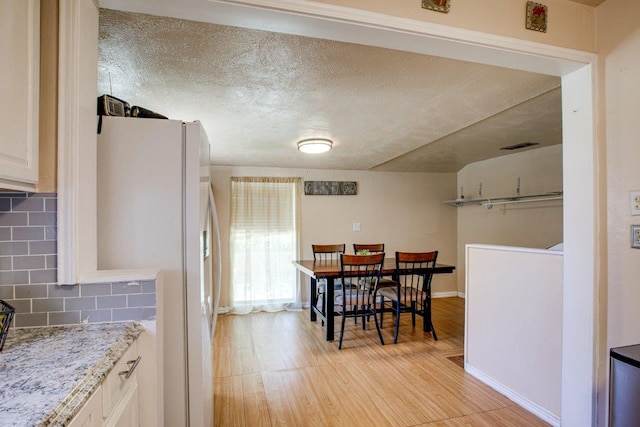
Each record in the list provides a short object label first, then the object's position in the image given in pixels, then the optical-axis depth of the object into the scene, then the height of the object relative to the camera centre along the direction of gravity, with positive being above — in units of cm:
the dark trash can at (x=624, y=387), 106 -60
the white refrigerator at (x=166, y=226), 131 -4
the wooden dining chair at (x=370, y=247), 438 -44
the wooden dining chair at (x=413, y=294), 325 -87
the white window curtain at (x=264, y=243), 446 -40
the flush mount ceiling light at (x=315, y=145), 309 +72
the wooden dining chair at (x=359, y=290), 312 -82
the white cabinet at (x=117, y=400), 76 -52
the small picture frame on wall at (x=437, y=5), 123 +84
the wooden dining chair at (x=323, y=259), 383 -63
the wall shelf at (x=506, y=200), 359 +21
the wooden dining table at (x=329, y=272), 320 -61
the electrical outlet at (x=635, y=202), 137 +6
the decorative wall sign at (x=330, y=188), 479 +43
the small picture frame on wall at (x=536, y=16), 138 +89
